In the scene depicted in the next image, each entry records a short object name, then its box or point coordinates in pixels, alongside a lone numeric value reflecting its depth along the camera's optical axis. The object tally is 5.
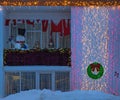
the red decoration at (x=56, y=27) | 23.54
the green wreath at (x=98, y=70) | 22.56
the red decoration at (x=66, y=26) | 23.53
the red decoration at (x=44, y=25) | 23.86
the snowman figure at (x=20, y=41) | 23.55
